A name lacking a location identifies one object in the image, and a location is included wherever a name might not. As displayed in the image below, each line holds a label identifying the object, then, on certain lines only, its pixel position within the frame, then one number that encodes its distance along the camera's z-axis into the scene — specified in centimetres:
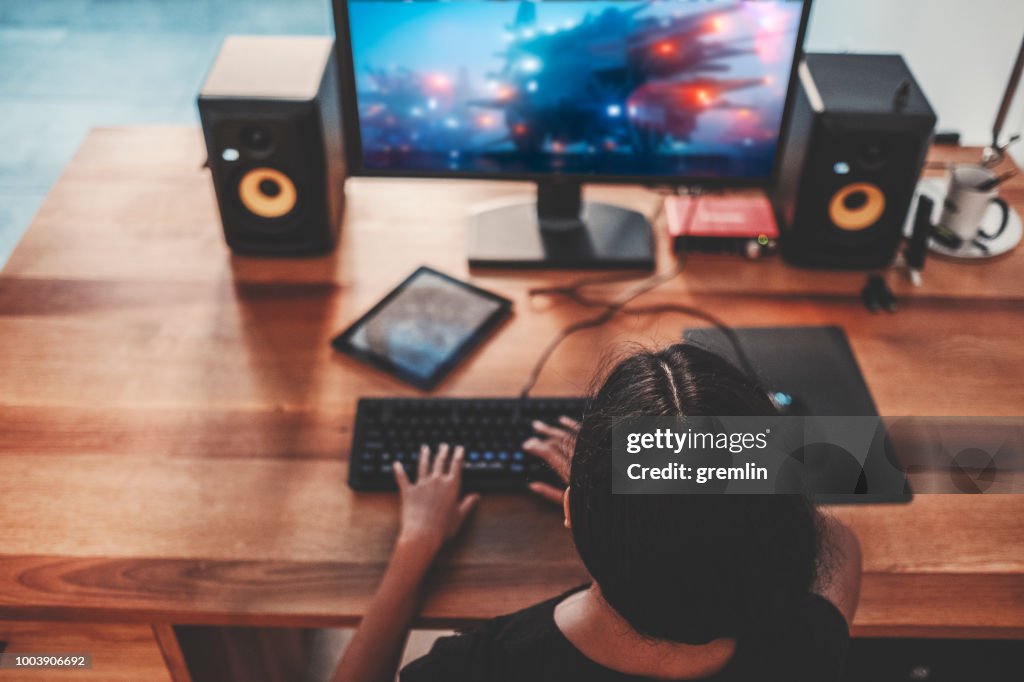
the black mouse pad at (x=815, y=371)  111
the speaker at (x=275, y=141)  128
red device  140
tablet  123
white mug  136
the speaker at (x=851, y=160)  127
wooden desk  99
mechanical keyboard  109
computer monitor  122
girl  68
